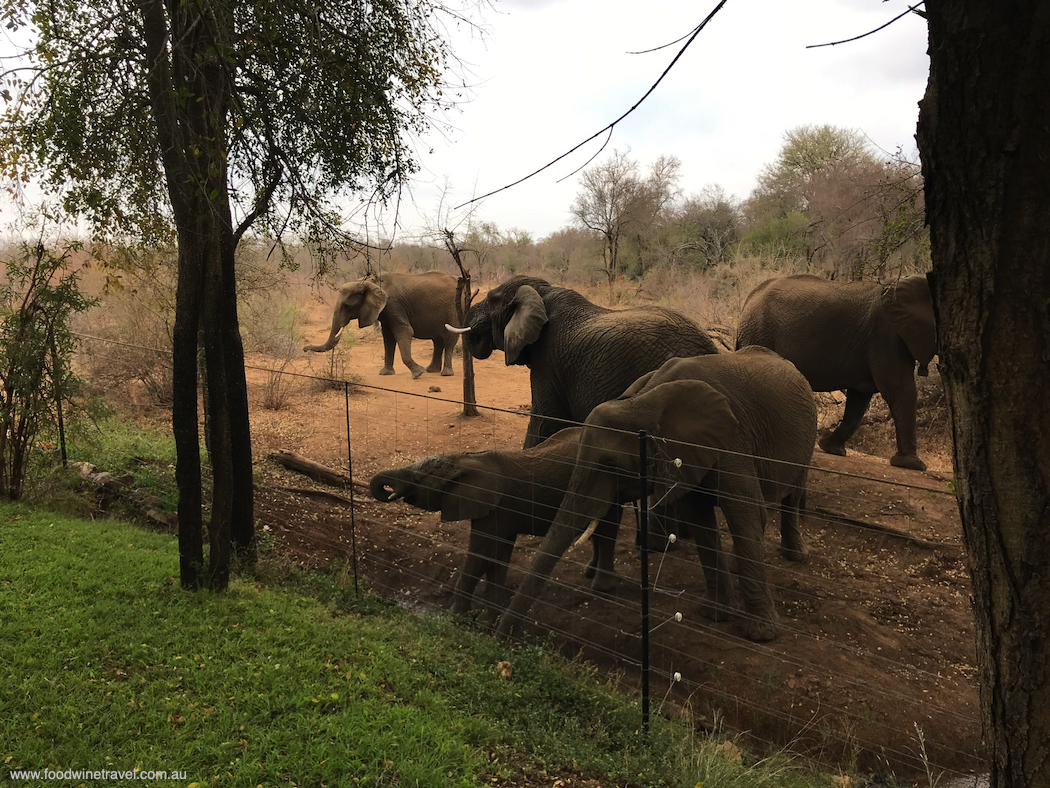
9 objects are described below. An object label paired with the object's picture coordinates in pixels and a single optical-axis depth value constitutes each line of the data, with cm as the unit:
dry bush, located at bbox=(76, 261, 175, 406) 1241
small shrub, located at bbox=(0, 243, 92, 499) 689
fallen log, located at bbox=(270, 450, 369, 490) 939
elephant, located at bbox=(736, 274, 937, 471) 888
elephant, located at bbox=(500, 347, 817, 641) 530
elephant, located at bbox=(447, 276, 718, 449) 760
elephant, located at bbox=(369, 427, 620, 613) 587
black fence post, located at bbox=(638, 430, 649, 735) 386
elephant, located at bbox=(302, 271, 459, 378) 1627
